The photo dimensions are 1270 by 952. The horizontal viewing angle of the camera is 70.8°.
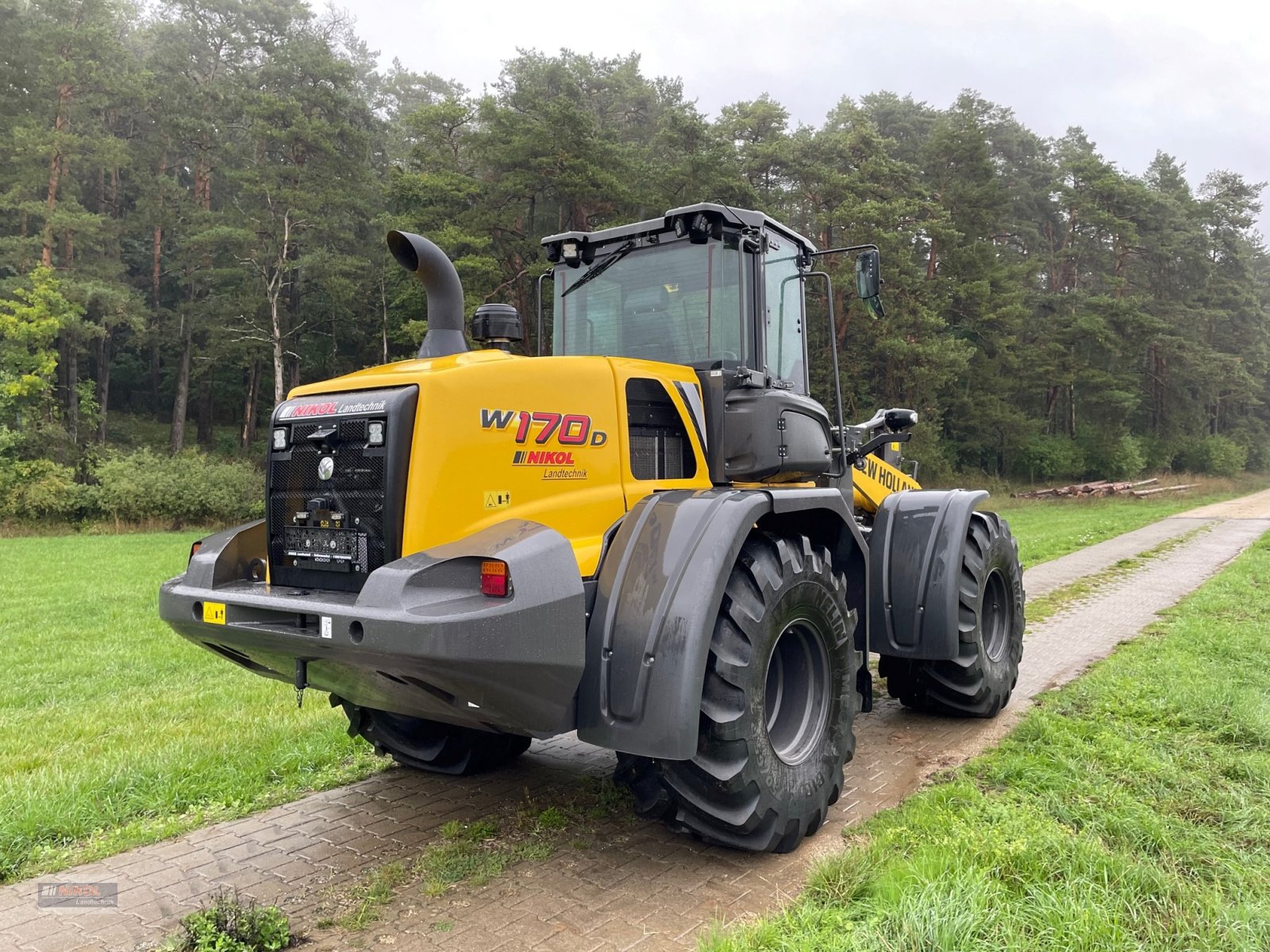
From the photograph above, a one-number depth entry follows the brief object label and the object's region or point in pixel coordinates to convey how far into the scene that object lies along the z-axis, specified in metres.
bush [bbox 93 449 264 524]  24.55
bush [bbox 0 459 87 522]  24.14
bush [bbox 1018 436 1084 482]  39.19
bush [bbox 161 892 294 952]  2.91
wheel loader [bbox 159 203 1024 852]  3.09
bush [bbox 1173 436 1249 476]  46.47
